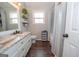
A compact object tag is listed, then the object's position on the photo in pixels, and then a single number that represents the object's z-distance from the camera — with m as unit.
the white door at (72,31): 0.84
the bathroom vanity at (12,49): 0.70
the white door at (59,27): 1.20
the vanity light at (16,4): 1.87
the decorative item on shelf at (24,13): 2.57
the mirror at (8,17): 1.27
